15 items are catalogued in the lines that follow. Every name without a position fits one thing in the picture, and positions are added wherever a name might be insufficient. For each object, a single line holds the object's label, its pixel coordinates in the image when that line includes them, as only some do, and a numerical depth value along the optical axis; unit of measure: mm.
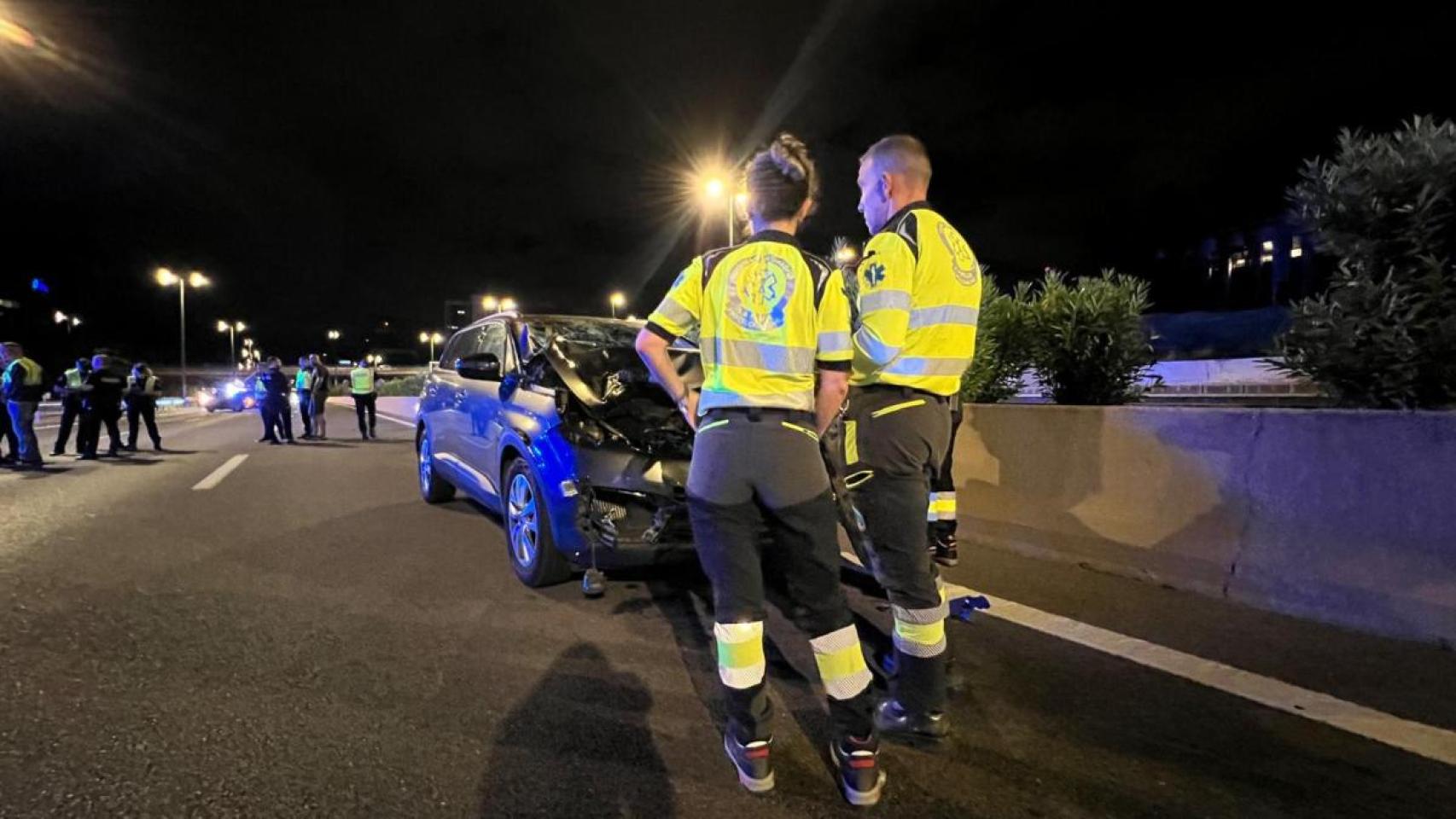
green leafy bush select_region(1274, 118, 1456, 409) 4195
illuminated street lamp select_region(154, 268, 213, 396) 42344
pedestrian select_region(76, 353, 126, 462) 12883
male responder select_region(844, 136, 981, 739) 2918
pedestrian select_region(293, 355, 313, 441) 16906
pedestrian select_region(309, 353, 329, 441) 17281
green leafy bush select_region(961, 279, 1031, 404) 6609
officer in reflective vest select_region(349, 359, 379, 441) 17047
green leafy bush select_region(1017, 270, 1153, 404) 6266
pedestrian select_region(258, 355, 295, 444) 15666
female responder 2607
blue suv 4477
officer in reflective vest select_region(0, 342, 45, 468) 11445
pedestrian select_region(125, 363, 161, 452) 14055
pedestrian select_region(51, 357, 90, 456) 12930
